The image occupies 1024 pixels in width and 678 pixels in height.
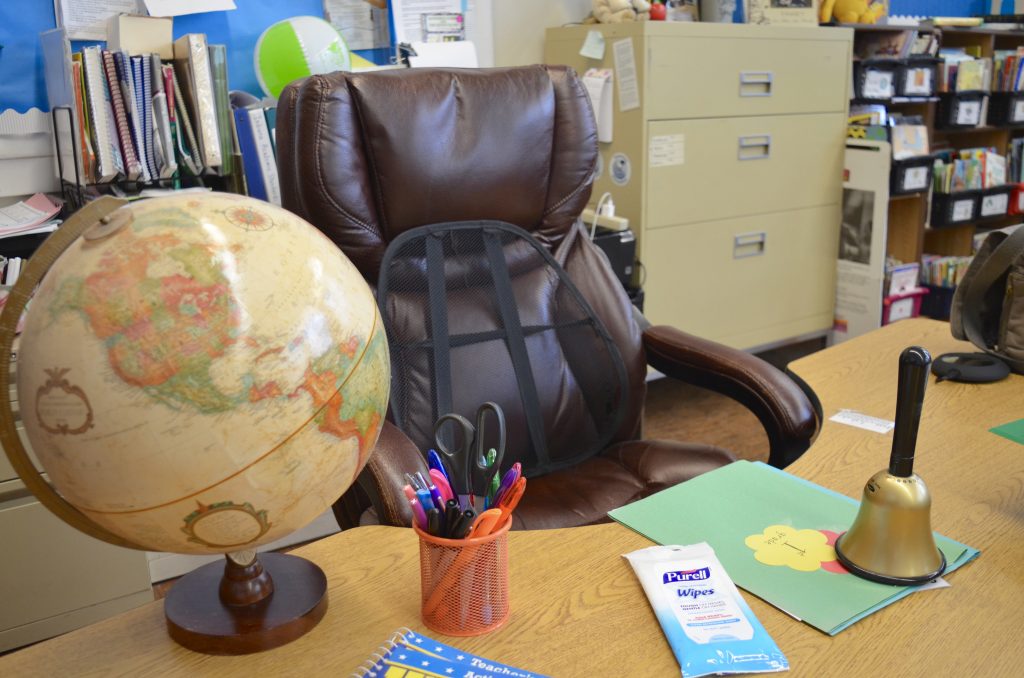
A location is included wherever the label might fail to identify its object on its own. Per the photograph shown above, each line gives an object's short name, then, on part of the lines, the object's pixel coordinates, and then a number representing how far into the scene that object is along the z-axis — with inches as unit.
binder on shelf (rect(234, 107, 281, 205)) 85.1
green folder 34.7
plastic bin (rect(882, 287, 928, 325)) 140.2
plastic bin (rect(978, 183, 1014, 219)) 153.0
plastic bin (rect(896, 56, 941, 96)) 134.6
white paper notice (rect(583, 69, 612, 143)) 109.7
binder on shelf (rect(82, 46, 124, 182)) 78.5
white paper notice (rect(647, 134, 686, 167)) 110.0
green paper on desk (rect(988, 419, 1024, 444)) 48.6
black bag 54.0
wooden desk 31.4
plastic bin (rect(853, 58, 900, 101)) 131.1
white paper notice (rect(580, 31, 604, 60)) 110.4
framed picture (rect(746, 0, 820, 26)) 117.6
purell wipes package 31.1
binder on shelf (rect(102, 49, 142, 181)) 80.1
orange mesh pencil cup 32.6
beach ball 88.6
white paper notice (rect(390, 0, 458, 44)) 101.7
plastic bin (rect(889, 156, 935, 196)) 132.5
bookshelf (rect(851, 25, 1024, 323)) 140.0
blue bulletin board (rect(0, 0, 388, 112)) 83.4
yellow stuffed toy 130.6
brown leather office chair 57.0
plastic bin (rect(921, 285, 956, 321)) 151.5
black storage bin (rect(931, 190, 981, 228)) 148.8
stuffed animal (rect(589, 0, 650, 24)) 111.0
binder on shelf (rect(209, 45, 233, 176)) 84.4
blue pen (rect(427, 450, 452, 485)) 35.0
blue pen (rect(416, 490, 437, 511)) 33.4
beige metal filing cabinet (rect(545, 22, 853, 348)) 109.7
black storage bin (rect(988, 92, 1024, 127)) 154.8
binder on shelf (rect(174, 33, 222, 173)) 82.6
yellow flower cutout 37.4
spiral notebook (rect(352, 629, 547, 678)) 30.3
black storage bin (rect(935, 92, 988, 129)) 145.9
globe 27.1
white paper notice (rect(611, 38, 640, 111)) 107.5
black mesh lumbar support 60.2
